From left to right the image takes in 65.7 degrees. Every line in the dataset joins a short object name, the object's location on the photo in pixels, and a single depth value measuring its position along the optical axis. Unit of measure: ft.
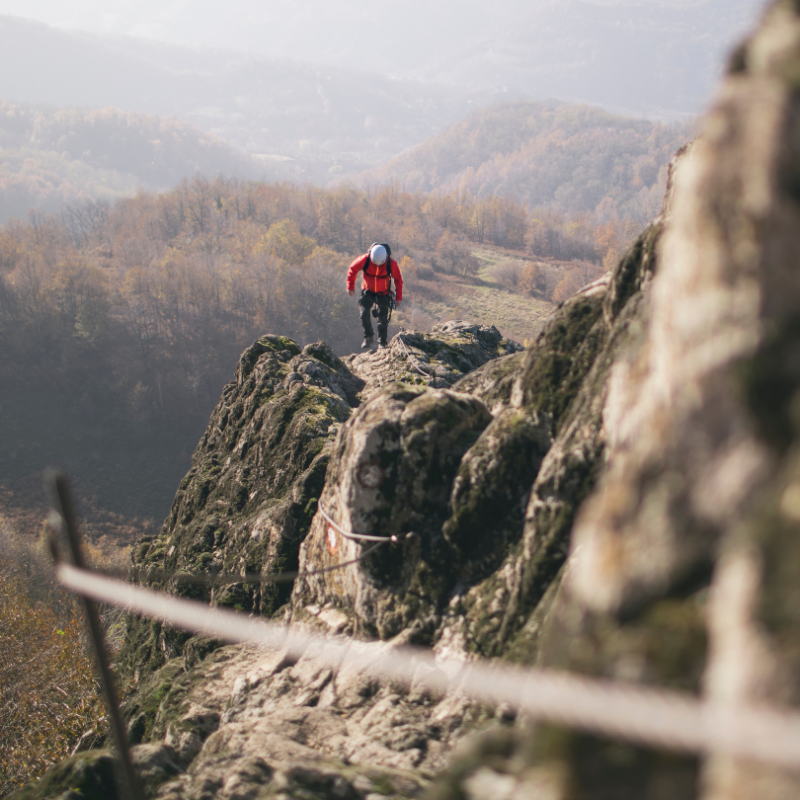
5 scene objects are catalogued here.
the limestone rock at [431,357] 44.45
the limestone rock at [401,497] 20.20
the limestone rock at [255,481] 29.48
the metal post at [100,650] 12.58
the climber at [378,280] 44.86
